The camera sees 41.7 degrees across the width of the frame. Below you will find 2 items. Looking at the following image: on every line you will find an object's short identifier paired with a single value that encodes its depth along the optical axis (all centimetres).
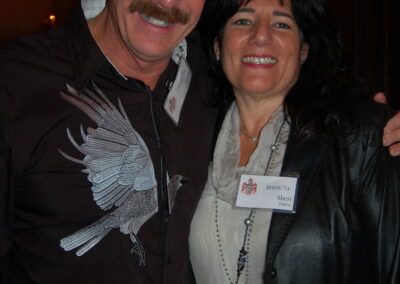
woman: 169
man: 154
